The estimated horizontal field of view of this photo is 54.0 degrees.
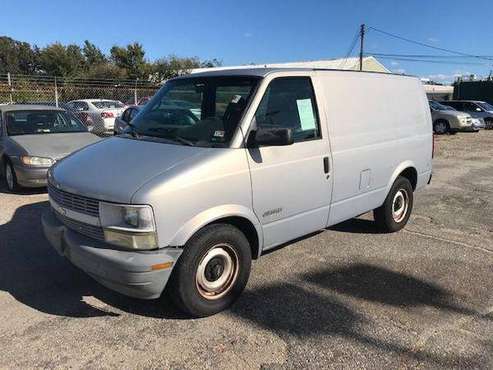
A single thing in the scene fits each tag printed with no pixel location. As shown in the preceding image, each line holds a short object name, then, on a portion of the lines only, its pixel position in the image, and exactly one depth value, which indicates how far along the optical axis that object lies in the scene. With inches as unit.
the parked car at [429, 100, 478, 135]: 922.1
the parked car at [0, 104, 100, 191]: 307.3
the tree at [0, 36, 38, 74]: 2844.5
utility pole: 1574.3
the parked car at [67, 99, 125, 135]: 750.5
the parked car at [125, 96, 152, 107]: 961.9
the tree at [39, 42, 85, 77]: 2224.4
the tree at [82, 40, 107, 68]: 2445.6
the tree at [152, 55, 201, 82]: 2071.0
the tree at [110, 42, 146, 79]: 2162.9
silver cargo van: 137.2
